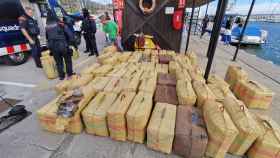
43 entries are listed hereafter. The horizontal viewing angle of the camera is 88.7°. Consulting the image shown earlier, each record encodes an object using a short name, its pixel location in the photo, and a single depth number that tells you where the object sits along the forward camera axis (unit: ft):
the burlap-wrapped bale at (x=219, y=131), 5.15
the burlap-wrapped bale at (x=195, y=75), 9.02
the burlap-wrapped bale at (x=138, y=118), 5.94
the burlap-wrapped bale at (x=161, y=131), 5.65
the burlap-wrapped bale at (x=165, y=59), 13.37
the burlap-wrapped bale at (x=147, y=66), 11.28
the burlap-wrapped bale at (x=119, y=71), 10.17
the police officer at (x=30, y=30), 13.24
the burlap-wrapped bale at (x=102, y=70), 10.35
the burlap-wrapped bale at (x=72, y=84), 8.59
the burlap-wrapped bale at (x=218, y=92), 7.35
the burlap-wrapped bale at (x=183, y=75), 9.09
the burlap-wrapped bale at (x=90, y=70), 10.42
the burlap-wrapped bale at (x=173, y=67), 10.81
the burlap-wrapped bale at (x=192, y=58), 13.78
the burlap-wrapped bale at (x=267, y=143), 5.19
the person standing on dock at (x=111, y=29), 21.53
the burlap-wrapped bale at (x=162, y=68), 11.23
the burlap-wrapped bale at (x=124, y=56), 13.82
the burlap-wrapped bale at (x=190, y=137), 5.48
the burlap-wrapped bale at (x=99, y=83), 8.38
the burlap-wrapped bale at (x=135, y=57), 13.14
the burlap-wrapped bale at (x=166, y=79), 9.11
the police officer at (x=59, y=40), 10.75
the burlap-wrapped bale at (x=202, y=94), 6.96
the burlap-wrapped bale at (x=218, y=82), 8.39
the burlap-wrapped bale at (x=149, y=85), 8.07
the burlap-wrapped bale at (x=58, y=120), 6.60
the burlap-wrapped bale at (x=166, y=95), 7.72
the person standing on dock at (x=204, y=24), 40.23
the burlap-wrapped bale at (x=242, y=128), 5.35
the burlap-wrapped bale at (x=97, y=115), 6.39
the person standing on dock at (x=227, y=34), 31.27
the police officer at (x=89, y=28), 18.33
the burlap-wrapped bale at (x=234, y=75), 10.09
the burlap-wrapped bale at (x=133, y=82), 8.14
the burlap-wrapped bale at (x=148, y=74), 9.57
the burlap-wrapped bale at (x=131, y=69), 9.98
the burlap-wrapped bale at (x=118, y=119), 6.09
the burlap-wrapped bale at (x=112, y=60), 12.55
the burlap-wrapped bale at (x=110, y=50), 15.66
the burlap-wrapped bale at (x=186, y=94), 7.17
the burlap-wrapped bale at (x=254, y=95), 8.71
